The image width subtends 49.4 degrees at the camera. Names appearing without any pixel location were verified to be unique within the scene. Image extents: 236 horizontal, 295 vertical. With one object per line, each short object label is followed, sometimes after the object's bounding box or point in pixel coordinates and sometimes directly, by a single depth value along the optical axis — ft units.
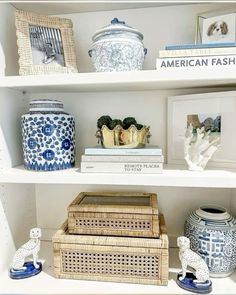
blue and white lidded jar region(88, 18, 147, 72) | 2.54
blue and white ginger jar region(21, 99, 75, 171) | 2.73
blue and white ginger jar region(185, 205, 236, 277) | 2.65
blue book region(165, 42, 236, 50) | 2.37
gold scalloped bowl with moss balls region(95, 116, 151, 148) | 2.76
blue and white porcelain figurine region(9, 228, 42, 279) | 2.77
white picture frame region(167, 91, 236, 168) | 2.80
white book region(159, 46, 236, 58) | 2.37
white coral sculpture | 2.71
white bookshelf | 2.49
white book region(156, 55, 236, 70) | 2.37
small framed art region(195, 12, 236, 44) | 2.88
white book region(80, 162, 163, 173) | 2.59
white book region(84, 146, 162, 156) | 2.61
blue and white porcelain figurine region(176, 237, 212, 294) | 2.52
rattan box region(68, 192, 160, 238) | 2.68
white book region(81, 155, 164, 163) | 2.59
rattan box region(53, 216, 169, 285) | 2.60
